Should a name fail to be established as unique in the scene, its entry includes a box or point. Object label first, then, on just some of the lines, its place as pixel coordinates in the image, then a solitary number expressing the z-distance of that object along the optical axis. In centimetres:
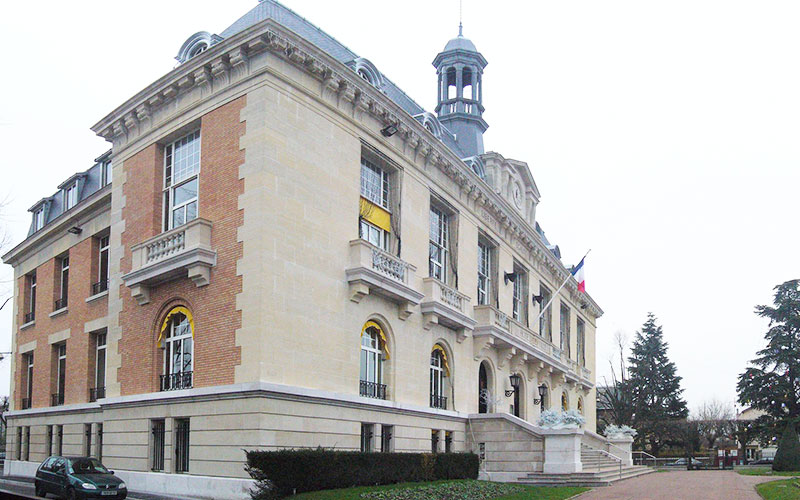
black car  2027
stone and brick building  2114
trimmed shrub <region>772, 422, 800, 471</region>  3938
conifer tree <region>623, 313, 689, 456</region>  7050
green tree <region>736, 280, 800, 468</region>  5366
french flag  4236
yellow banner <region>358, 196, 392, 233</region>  2622
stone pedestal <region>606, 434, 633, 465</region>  4422
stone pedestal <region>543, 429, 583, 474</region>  2859
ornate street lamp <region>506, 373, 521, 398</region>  3562
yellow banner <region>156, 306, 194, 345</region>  2292
